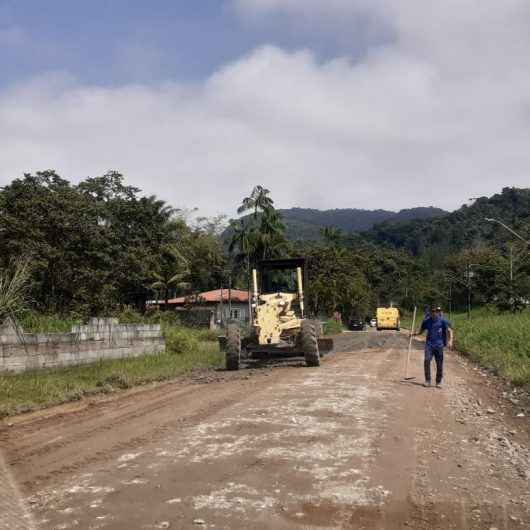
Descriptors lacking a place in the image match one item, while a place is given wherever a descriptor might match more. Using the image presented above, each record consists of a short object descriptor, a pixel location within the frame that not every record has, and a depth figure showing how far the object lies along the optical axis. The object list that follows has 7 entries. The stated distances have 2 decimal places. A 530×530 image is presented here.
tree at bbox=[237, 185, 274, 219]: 49.69
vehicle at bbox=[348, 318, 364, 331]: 64.19
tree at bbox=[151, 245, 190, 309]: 41.96
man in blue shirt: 12.91
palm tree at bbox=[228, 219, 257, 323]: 48.28
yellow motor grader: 16.66
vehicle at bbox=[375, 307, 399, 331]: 57.91
